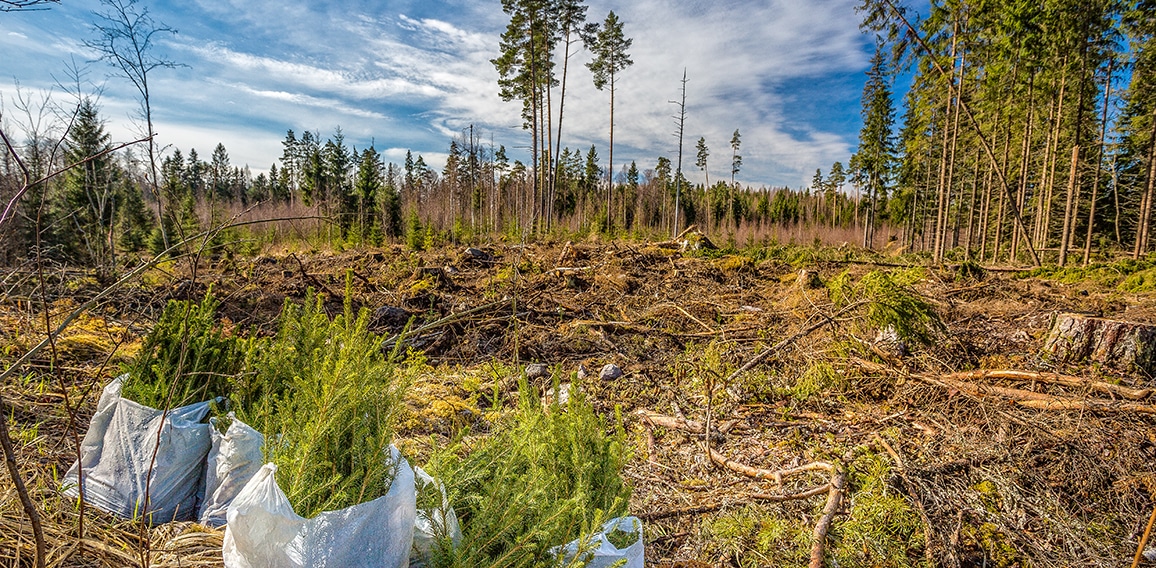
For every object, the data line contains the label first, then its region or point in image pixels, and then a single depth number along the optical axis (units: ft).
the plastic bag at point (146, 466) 7.00
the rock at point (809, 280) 23.72
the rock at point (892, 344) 15.05
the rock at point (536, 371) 16.46
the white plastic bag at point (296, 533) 4.64
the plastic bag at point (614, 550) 5.29
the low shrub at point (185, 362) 7.38
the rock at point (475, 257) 36.18
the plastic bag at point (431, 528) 5.23
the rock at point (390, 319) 20.94
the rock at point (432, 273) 28.66
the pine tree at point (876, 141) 93.09
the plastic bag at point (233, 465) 6.60
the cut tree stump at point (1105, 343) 12.88
